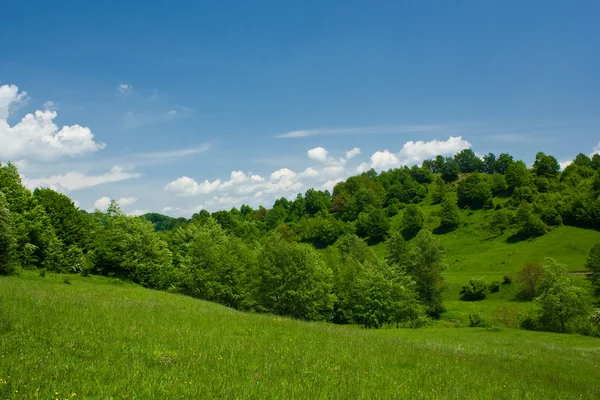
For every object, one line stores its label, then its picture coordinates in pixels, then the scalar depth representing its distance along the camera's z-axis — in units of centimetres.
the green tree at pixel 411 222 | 15250
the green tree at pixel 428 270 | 7906
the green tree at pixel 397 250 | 9677
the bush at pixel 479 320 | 6288
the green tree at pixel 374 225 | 15925
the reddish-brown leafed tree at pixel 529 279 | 8136
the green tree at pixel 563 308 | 5753
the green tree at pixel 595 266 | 7651
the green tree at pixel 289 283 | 5728
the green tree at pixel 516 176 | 16700
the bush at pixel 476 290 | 8594
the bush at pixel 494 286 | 8756
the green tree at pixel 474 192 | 16362
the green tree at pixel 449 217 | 15038
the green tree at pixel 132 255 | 6228
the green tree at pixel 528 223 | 12306
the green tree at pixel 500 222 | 13475
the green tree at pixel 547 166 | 17925
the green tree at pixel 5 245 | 3678
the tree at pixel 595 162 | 18225
